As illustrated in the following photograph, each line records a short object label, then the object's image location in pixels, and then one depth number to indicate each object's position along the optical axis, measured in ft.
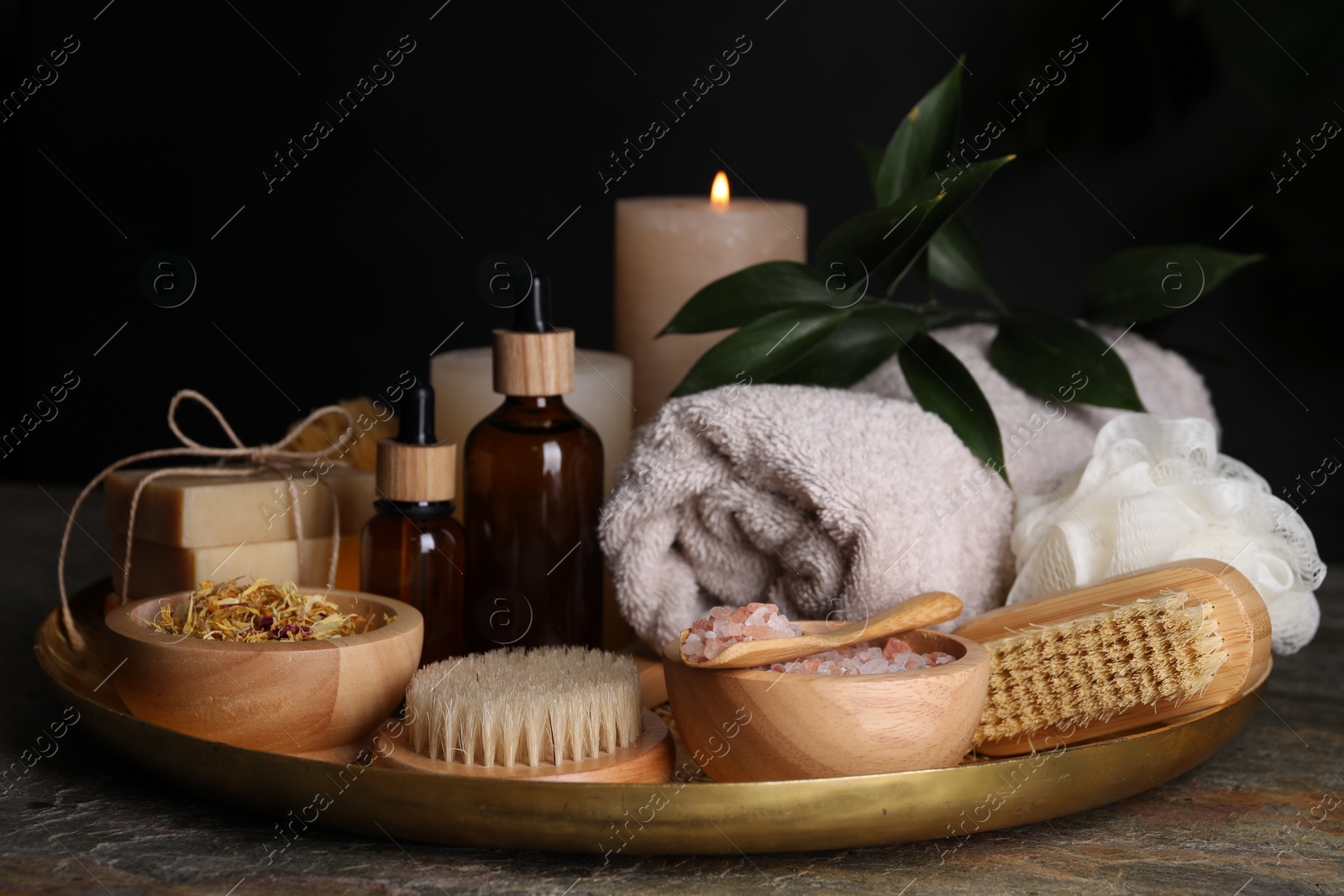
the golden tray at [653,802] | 2.91
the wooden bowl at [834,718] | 2.95
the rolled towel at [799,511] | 3.25
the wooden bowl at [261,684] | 3.02
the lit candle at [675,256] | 3.65
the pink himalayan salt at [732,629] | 3.00
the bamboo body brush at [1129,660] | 3.08
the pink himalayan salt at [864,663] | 3.03
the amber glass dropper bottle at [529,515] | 3.32
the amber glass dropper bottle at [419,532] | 3.27
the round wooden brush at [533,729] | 2.98
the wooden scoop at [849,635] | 2.97
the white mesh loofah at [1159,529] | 3.30
